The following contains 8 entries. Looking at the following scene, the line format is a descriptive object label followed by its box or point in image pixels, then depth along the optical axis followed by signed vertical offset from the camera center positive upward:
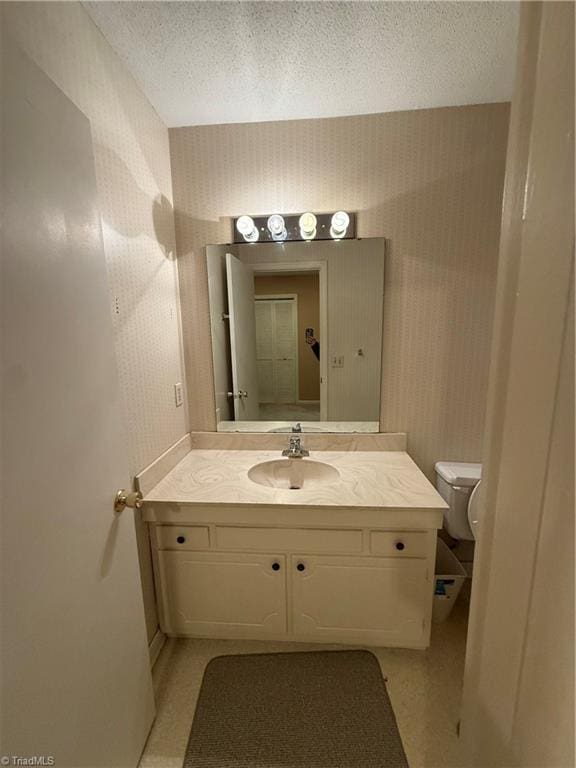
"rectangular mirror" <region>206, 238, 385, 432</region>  1.50 +0.03
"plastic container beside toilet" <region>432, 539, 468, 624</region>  1.38 -1.13
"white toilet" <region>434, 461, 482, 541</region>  1.41 -0.76
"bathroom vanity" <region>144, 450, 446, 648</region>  1.18 -0.88
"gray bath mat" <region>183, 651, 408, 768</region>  1.00 -1.36
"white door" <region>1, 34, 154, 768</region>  0.54 -0.23
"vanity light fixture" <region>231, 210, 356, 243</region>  1.44 +0.53
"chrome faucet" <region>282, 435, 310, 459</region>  1.54 -0.57
